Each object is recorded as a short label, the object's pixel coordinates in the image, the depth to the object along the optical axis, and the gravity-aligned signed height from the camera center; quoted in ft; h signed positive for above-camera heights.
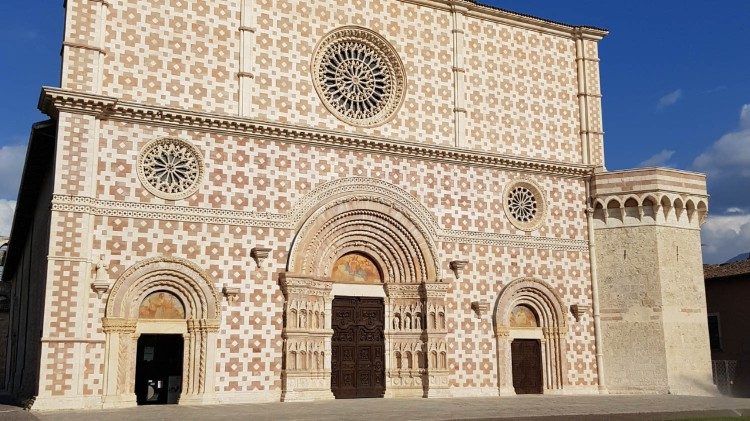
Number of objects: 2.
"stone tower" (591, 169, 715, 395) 78.69 +6.02
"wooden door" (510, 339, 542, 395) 78.54 -3.13
